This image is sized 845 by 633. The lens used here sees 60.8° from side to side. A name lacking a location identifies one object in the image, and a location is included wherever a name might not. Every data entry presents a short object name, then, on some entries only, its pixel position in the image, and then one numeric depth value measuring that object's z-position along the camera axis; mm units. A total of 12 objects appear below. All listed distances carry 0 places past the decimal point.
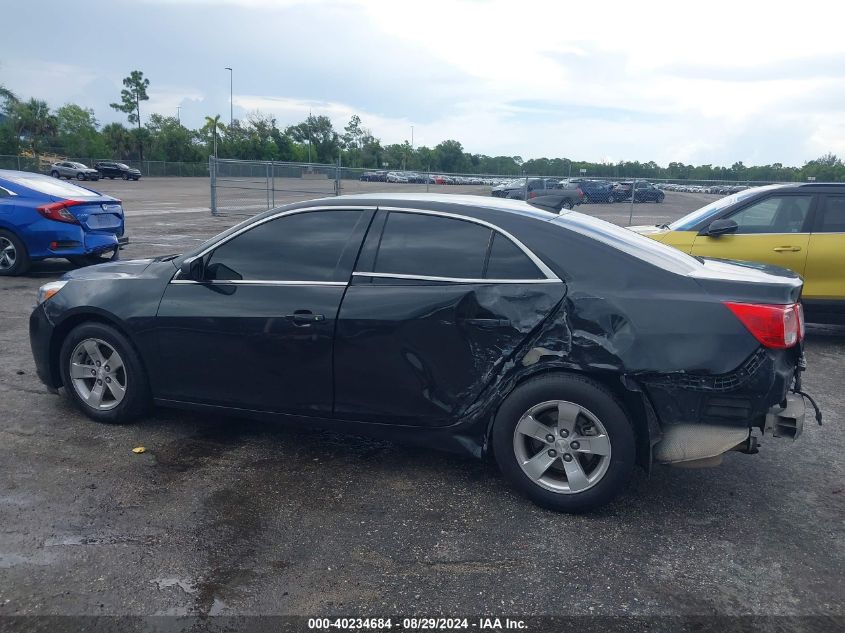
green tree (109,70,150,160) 85062
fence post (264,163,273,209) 23606
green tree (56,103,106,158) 66875
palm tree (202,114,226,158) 84438
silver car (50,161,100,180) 52188
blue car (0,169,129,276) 9961
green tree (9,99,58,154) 63094
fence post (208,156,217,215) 23234
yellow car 7363
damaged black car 3584
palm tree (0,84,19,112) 62531
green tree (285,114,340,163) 84438
